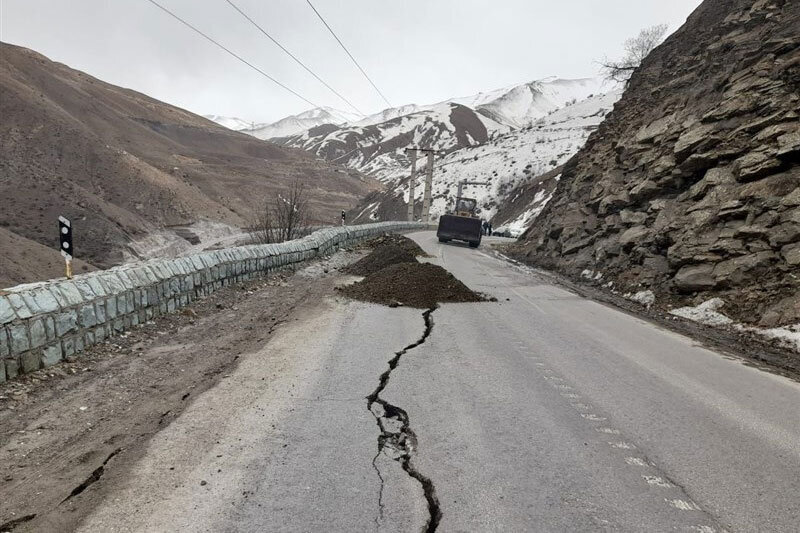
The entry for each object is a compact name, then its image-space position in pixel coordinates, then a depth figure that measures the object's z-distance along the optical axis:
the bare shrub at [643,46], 47.50
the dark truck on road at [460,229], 29.95
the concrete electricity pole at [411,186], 53.40
